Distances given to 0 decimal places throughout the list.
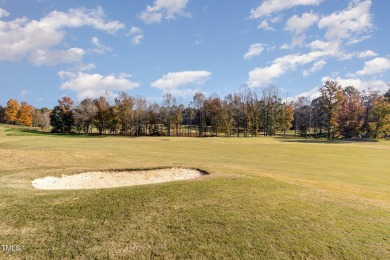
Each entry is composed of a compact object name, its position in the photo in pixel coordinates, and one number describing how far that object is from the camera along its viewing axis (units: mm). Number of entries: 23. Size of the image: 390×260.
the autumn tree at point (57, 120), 91938
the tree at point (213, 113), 86188
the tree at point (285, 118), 91000
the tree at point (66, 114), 93250
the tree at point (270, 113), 89562
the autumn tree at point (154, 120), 88312
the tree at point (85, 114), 86688
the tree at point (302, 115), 99750
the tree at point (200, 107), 90425
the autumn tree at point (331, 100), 70750
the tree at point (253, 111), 90738
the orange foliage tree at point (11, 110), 107688
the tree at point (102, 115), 85188
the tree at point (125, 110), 83875
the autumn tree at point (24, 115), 109875
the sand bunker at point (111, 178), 14430
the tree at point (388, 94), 78188
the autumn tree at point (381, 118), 64062
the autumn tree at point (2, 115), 117938
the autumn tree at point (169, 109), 87462
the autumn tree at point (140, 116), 85812
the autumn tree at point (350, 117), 74438
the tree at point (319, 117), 96938
